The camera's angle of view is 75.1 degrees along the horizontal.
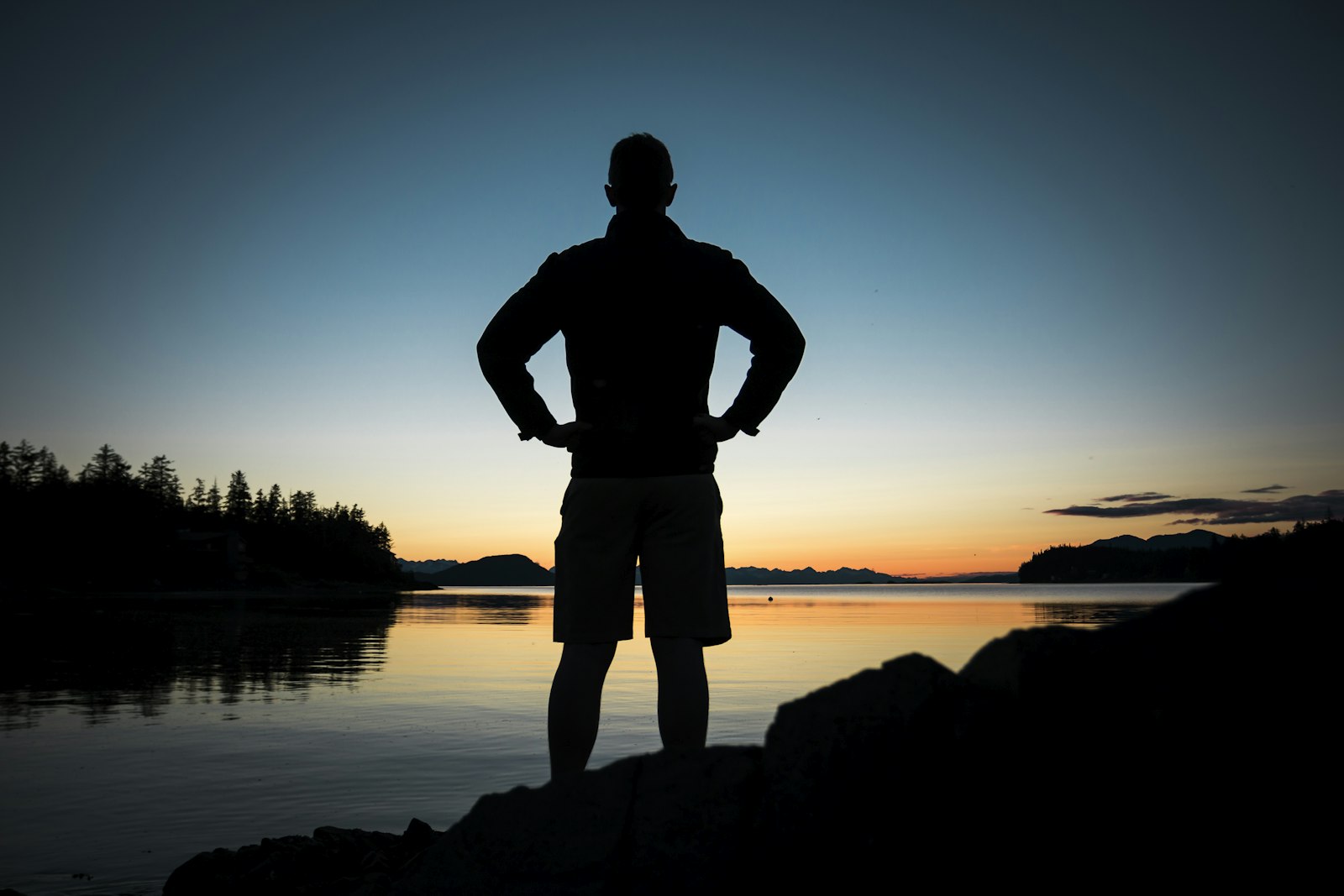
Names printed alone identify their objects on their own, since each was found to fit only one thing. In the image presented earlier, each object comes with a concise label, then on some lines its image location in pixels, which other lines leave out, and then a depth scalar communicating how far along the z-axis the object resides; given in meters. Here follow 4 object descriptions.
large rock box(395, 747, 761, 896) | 2.22
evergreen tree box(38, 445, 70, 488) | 82.12
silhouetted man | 2.94
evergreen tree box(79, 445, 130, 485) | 87.62
